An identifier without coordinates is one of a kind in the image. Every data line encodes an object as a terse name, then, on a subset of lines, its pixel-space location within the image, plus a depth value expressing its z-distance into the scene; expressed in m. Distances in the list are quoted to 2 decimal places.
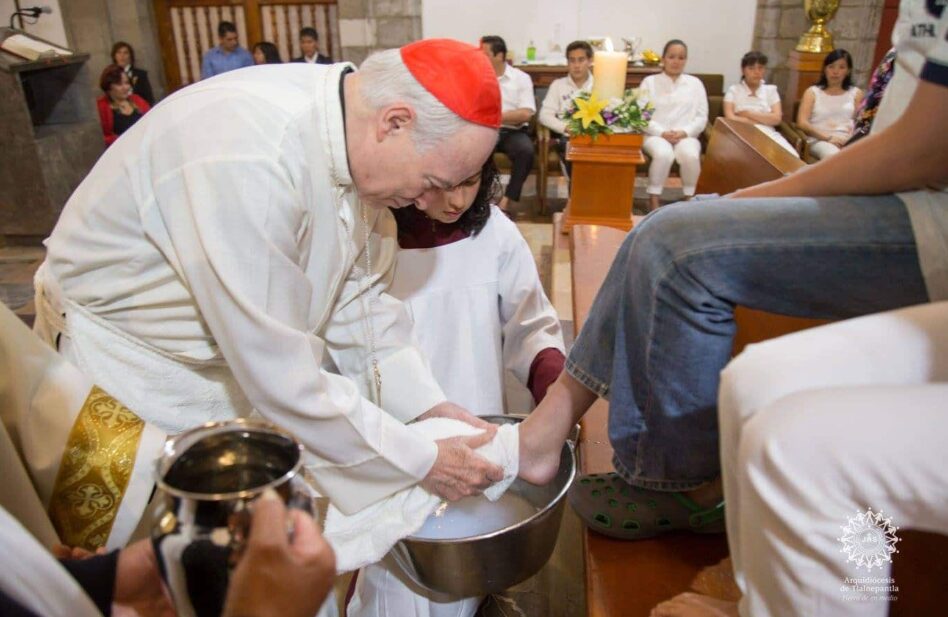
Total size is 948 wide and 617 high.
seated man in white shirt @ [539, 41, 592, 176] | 6.75
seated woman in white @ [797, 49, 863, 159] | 6.40
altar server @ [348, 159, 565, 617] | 2.18
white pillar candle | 4.32
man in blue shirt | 8.18
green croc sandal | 1.34
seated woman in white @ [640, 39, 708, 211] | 6.49
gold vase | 7.09
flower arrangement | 4.44
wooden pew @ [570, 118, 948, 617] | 1.08
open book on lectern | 5.39
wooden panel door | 9.14
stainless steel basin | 1.43
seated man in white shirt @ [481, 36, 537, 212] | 6.40
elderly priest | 1.34
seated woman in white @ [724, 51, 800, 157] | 6.74
